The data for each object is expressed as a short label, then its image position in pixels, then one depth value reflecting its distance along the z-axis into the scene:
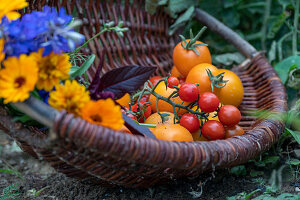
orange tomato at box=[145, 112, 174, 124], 1.10
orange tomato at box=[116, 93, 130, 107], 1.24
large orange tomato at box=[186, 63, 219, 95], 1.15
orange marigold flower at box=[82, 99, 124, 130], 0.74
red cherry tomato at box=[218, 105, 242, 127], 1.03
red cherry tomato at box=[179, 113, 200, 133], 1.03
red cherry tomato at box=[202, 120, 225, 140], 1.02
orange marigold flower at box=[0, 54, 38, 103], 0.69
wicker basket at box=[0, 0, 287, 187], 0.70
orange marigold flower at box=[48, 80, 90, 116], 0.74
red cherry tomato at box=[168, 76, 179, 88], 1.13
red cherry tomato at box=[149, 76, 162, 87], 1.34
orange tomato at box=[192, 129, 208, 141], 1.09
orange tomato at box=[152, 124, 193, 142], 0.95
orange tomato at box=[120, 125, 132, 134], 0.91
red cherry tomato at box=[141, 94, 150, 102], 1.26
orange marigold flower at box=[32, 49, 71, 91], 0.76
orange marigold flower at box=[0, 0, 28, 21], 0.74
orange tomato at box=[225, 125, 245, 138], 1.08
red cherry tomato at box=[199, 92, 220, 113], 1.00
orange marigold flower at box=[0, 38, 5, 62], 0.71
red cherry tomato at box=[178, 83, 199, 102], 1.02
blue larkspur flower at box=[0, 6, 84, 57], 0.73
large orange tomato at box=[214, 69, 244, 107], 1.22
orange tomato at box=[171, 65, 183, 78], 1.40
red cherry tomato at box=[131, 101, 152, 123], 1.15
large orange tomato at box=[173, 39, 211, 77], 1.27
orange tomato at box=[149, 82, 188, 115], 1.17
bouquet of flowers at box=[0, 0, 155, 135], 0.71
